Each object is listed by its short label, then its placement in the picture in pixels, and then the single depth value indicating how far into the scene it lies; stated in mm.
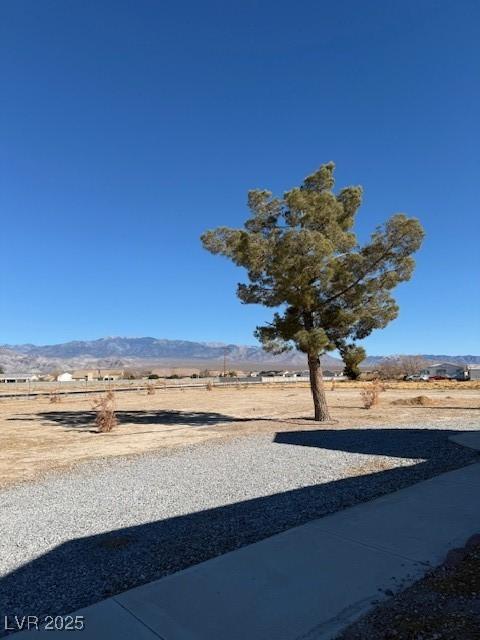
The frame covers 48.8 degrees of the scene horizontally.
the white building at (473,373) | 126375
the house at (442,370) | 157000
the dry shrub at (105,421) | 19594
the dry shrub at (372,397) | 28703
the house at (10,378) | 125125
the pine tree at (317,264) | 18375
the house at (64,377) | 142250
